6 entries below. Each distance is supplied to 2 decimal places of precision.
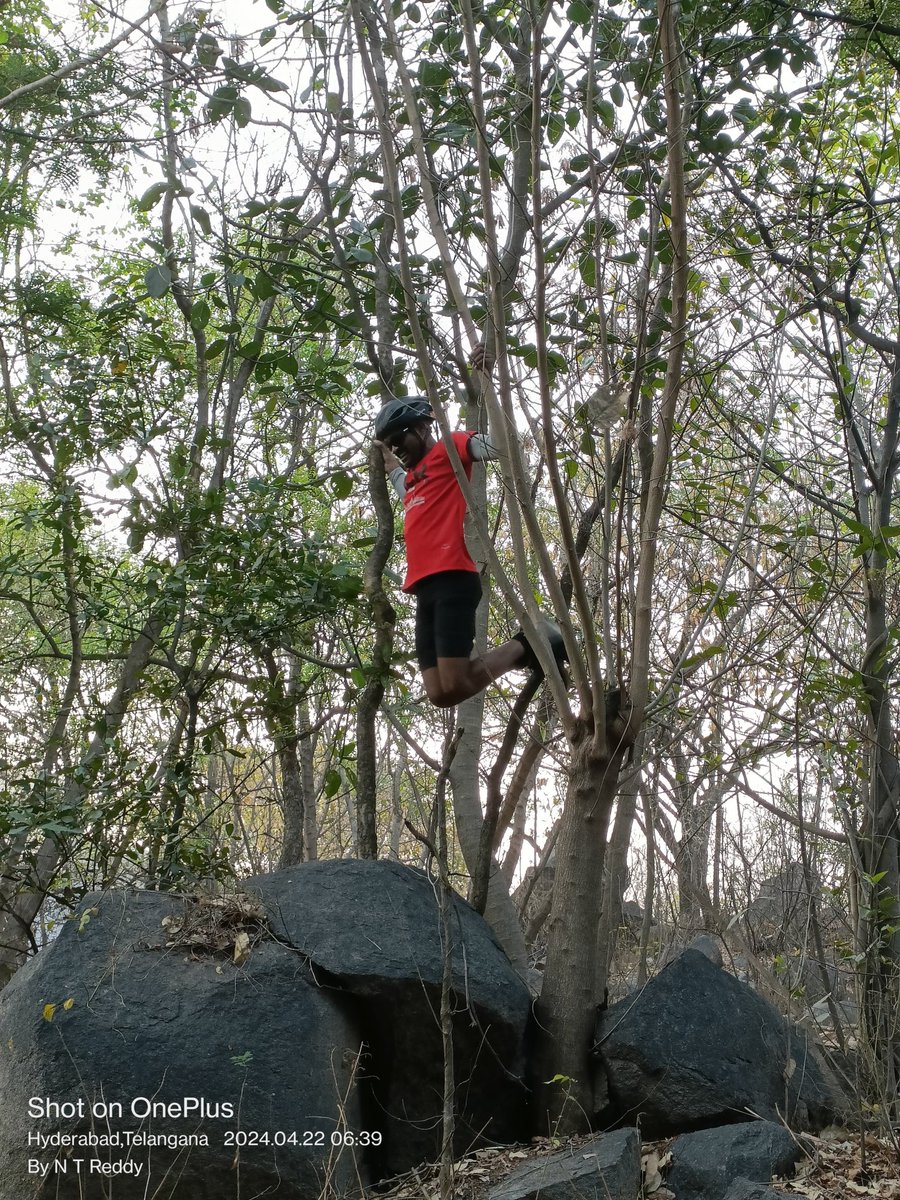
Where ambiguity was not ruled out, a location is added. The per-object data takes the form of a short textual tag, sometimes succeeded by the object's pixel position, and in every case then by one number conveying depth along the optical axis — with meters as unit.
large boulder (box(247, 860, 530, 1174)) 3.76
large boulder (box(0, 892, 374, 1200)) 3.33
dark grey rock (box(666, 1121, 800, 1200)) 3.31
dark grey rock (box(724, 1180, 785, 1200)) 3.03
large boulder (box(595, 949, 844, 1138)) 3.81
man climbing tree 4.43
